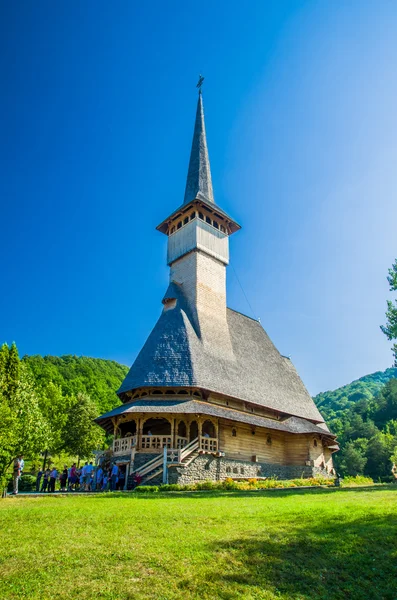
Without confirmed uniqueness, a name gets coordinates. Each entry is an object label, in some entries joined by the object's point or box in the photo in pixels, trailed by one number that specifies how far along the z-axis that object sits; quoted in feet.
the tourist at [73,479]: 76.02
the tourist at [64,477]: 80.07
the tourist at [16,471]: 61.46
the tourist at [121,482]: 73.46
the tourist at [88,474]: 75.13
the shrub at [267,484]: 69.08
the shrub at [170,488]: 61.76
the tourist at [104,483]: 71.82
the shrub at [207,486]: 64.44
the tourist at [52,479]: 71.15
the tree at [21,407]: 68.36
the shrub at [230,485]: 64.64
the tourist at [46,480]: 75.87
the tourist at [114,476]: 70.13
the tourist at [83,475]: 75.29
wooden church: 77.97
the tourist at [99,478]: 72.64
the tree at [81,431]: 140.87
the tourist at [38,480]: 73.93
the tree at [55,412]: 130.72
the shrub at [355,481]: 82.54
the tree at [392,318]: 65.05
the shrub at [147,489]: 60.40
